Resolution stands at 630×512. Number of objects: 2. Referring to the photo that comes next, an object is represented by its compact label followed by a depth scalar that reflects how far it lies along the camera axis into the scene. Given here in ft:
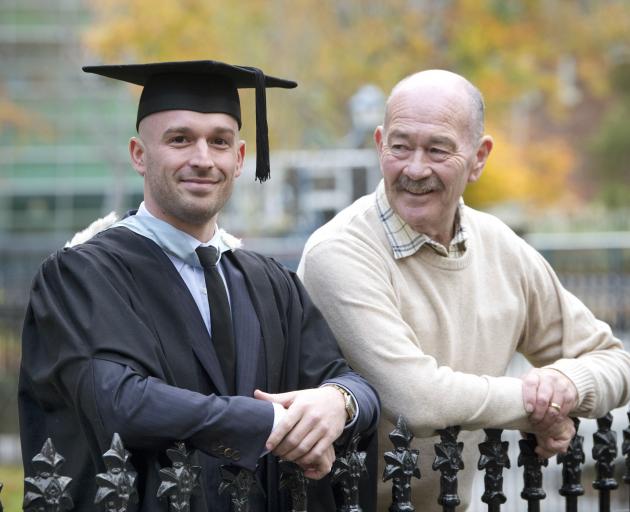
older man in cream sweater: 20.76
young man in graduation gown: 17.36
